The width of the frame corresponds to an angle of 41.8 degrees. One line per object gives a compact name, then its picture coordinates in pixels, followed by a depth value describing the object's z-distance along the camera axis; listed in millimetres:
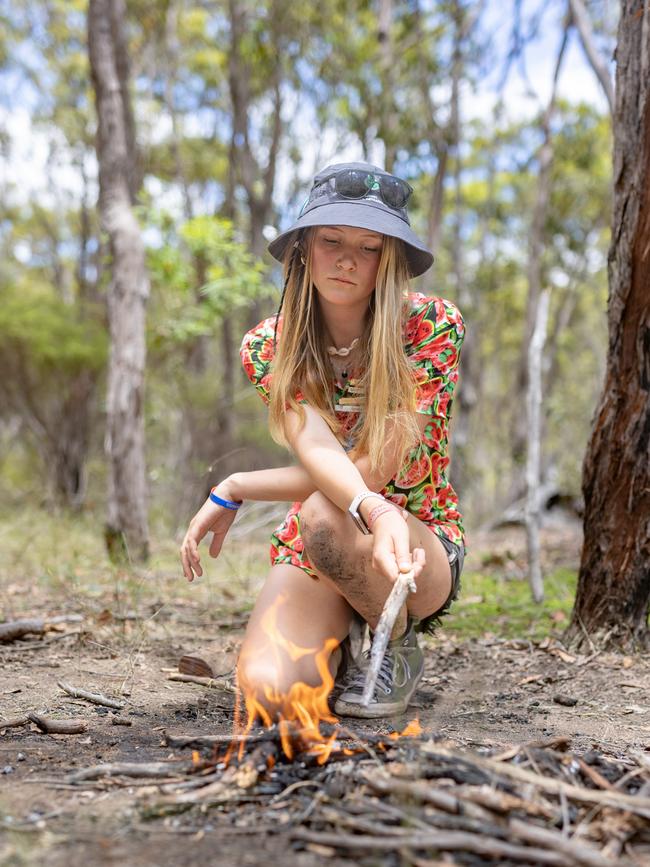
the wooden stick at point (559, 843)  1487
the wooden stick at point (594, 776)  1817
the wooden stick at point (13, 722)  2471
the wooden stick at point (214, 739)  2125
